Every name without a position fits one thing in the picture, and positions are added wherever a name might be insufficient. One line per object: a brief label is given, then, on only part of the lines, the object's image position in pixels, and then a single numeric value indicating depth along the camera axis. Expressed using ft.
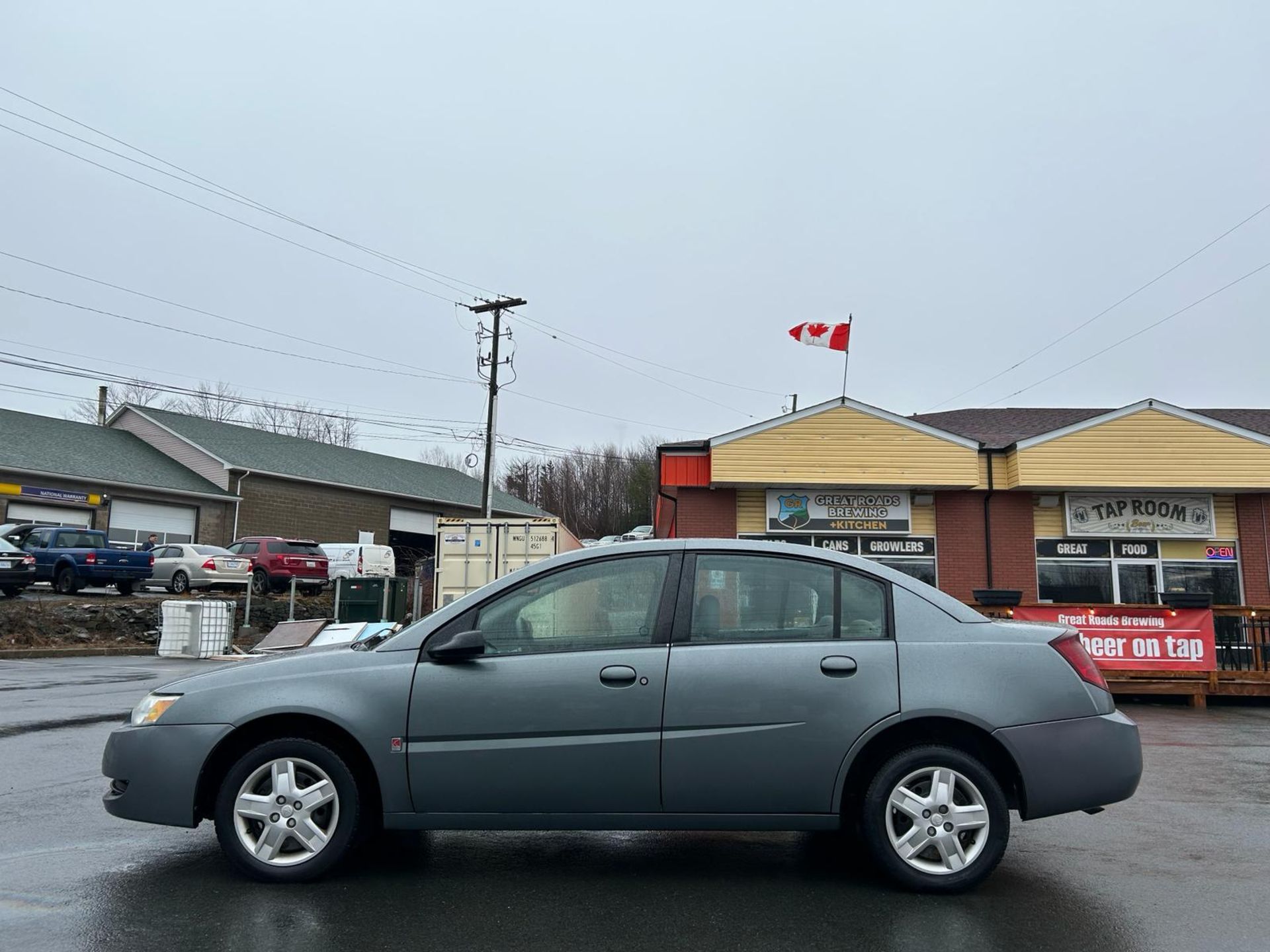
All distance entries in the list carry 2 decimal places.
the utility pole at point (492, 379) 110.93
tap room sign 62.54
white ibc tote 66.03
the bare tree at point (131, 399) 201.16
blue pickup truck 83.82
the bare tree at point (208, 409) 209.75
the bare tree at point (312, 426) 220.02
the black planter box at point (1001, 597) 41.86
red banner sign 42.24
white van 108.78
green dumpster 73.10
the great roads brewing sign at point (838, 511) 63.21
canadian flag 67.77
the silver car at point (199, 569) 90.89
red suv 95.71
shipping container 63.46
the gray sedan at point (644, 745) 15.15
